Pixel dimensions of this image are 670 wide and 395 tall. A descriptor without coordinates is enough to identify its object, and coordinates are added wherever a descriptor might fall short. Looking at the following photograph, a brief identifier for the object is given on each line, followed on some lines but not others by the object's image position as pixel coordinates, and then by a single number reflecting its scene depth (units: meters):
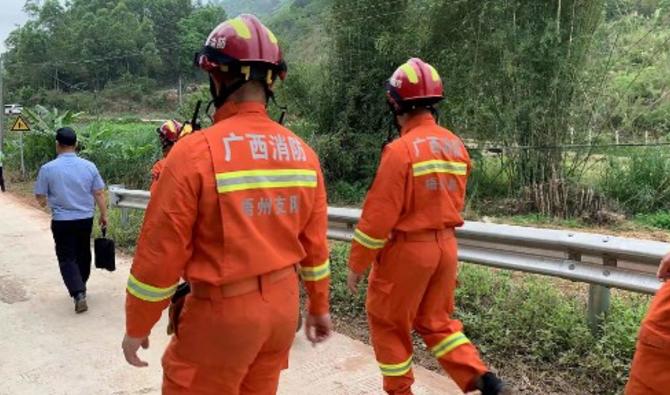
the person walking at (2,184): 17.47
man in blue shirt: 5.97
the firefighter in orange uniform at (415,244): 3.58
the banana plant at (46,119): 19.50
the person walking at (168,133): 6.10
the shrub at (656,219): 9.45
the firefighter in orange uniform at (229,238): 2.31
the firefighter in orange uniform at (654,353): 2.34
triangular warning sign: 18.41
